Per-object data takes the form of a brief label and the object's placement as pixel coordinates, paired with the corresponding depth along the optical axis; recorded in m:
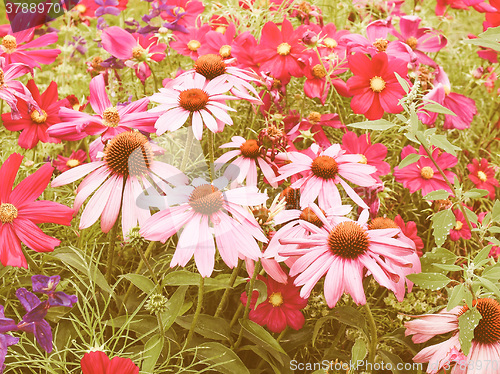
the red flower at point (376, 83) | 0.82
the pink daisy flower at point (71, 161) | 0.94
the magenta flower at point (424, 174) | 0.89
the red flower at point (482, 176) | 1.00
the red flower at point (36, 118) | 0.82
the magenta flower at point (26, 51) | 0.86
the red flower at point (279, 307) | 0.71
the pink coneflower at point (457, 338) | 0.62
